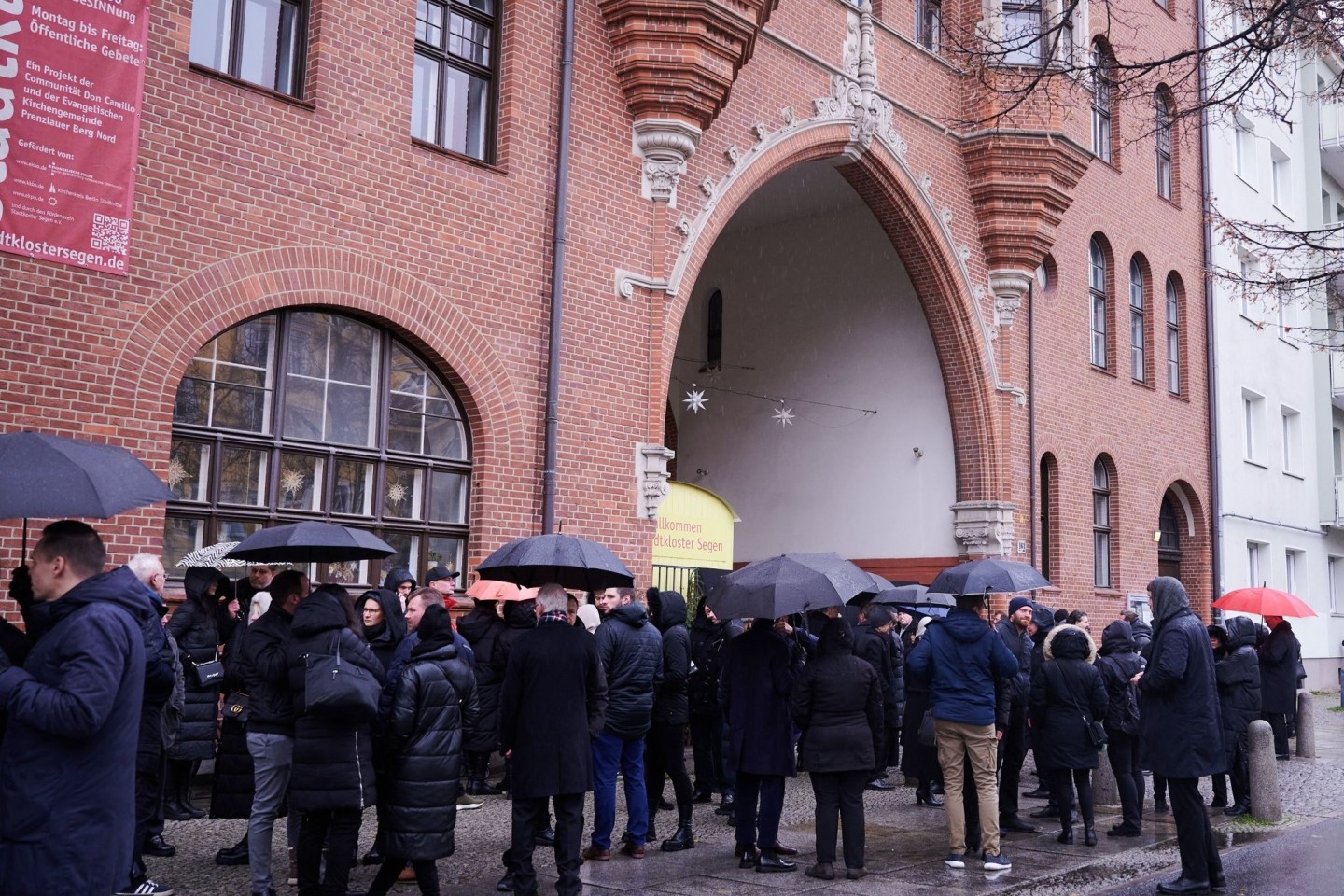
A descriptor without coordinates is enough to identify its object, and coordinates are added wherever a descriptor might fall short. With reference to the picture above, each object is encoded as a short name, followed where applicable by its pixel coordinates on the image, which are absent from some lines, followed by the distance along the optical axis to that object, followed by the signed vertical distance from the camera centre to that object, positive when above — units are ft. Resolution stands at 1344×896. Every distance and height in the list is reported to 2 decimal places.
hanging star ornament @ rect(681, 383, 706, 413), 67.25 +11.85
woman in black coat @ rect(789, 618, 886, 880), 26.00 -2.17
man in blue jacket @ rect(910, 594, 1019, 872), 27.71 -1.77
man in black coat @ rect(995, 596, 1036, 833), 32.63 -3.15
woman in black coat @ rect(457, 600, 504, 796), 30.73 -1.49
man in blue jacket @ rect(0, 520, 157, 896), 12.87 -1.31
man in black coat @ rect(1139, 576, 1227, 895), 25.59 -1.86
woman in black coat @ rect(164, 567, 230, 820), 27.68 -0.92
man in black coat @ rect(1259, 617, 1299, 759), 44.88 -1.52
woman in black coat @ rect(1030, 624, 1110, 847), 31.14 -2.04
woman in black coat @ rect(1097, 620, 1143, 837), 32.48 -2.27
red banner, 29.81 +11.20
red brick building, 32.81 +11.48
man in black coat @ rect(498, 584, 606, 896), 22.93 -2.05
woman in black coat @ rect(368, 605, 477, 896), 21.20 -2.45
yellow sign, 49.34 +3.45
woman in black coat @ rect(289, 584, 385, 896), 20.74 -2.41
